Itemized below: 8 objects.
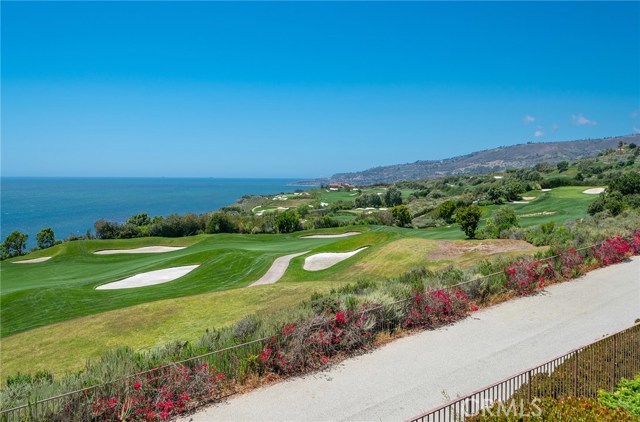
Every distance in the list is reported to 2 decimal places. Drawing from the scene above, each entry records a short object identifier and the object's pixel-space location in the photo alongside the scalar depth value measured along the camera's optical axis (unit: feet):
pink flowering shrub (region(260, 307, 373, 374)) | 27.17
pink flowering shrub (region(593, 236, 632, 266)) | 54.80
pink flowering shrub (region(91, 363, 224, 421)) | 21.47
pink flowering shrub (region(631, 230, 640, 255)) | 61.05
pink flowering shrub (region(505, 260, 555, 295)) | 43.09
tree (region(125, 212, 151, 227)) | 191.01
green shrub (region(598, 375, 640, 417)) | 22.06
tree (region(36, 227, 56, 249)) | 162.93
